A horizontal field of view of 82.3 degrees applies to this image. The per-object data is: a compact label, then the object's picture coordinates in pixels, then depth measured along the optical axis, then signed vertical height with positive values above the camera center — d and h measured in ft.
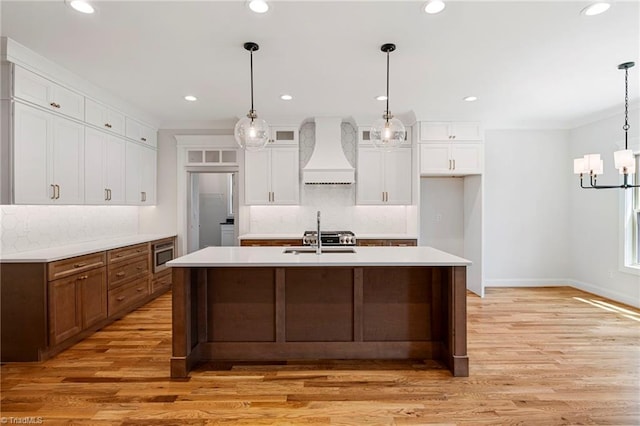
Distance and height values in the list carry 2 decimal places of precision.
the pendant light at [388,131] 10.36 +2.27
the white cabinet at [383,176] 18.76 +1.75
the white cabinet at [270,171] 18.74 +2.02
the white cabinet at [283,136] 18.70 +3.82
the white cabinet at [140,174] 16.71 +1.76
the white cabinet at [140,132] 16.63 +3.79
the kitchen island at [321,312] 10.25 -2.87
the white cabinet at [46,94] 10.49 +3.70
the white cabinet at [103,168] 13.79 +1.73
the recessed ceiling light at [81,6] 8.20 +4.67
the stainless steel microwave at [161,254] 16.99 -2.12
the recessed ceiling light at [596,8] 8.21 +4.61
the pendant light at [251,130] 10.08 +2.21
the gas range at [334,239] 16.62 -1.31
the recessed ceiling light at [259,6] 8.09 +4.60
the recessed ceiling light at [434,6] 8.13 +4.62
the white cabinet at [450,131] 18.17 +3.92
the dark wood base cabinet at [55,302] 10.16 -2.77
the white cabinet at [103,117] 13.71 +3.77
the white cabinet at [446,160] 18.16 +2.48
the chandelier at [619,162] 11.93 +1.64
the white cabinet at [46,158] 10.49 +1.67
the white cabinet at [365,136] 18.72 +3.82
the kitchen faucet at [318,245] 11.02 -1.05
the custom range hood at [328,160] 18.06 +2.51
